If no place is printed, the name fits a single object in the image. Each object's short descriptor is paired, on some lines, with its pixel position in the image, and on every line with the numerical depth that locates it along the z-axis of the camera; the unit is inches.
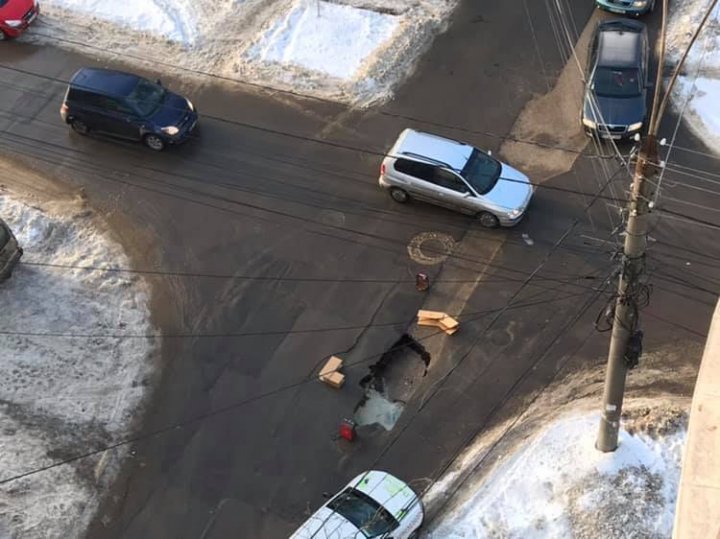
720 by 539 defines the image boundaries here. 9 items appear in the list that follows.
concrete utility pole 453.2
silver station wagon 784.3
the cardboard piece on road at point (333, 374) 692.1
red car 1030.4
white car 573.3
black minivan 879.7
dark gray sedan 856.9
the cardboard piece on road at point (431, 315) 728.3
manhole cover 778.8
